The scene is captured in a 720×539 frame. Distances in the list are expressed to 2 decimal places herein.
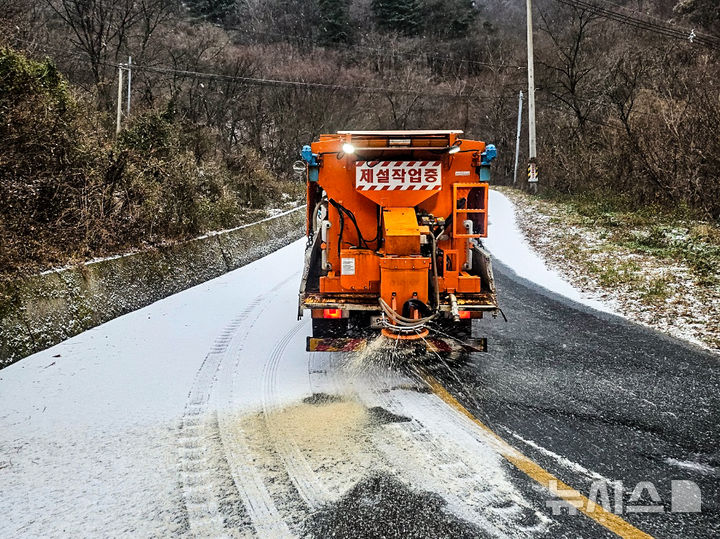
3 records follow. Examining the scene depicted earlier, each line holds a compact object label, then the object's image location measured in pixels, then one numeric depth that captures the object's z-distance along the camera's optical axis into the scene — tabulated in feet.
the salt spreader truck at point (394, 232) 15.78
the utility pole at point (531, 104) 75.05
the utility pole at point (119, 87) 76.38
